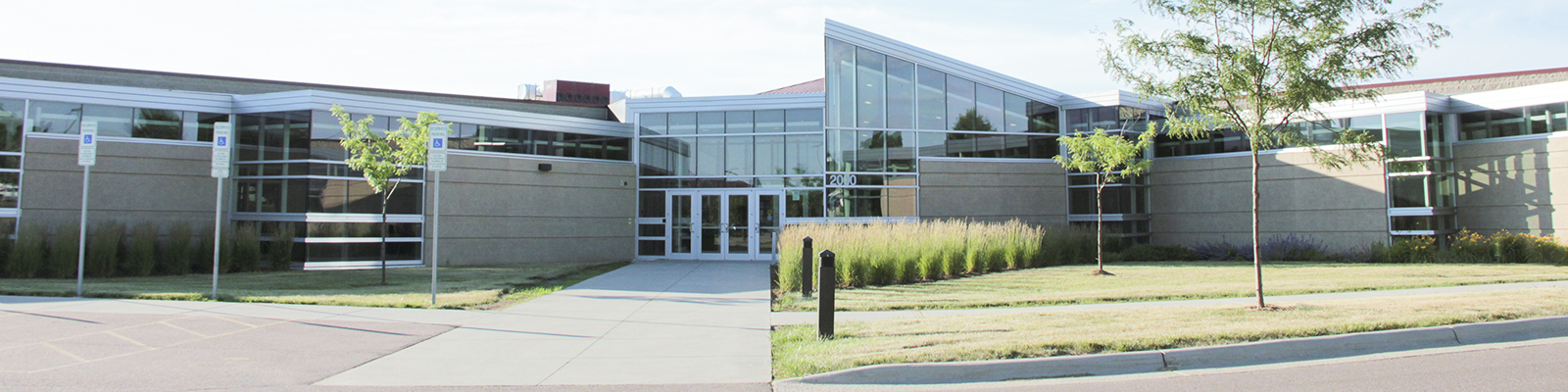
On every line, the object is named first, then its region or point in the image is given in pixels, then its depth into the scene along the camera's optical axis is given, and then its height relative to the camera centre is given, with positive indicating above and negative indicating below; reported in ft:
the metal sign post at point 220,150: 38.17 +3.28
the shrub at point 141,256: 50.83 -1.98
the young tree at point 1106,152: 53.16 +4.61
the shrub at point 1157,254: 67.10 -2.28
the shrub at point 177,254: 52.03 -1.94
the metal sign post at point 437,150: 36.01 +3.10
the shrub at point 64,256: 48.60 -1.90
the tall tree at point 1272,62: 31.04 +6.11
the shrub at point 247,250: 53.98 -1.72
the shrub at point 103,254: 49.37 -1.81
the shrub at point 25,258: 48.01 -1.99
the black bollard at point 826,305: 26.45 -2.50
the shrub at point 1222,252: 66.08 -2.07
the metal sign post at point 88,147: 39.91 +3.53
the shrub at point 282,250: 55.62 -1.77
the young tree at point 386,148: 46.57 +4.13
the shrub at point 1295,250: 62.80 -1.84
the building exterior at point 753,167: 56.65 +4.33
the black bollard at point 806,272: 37.96 -2.21
